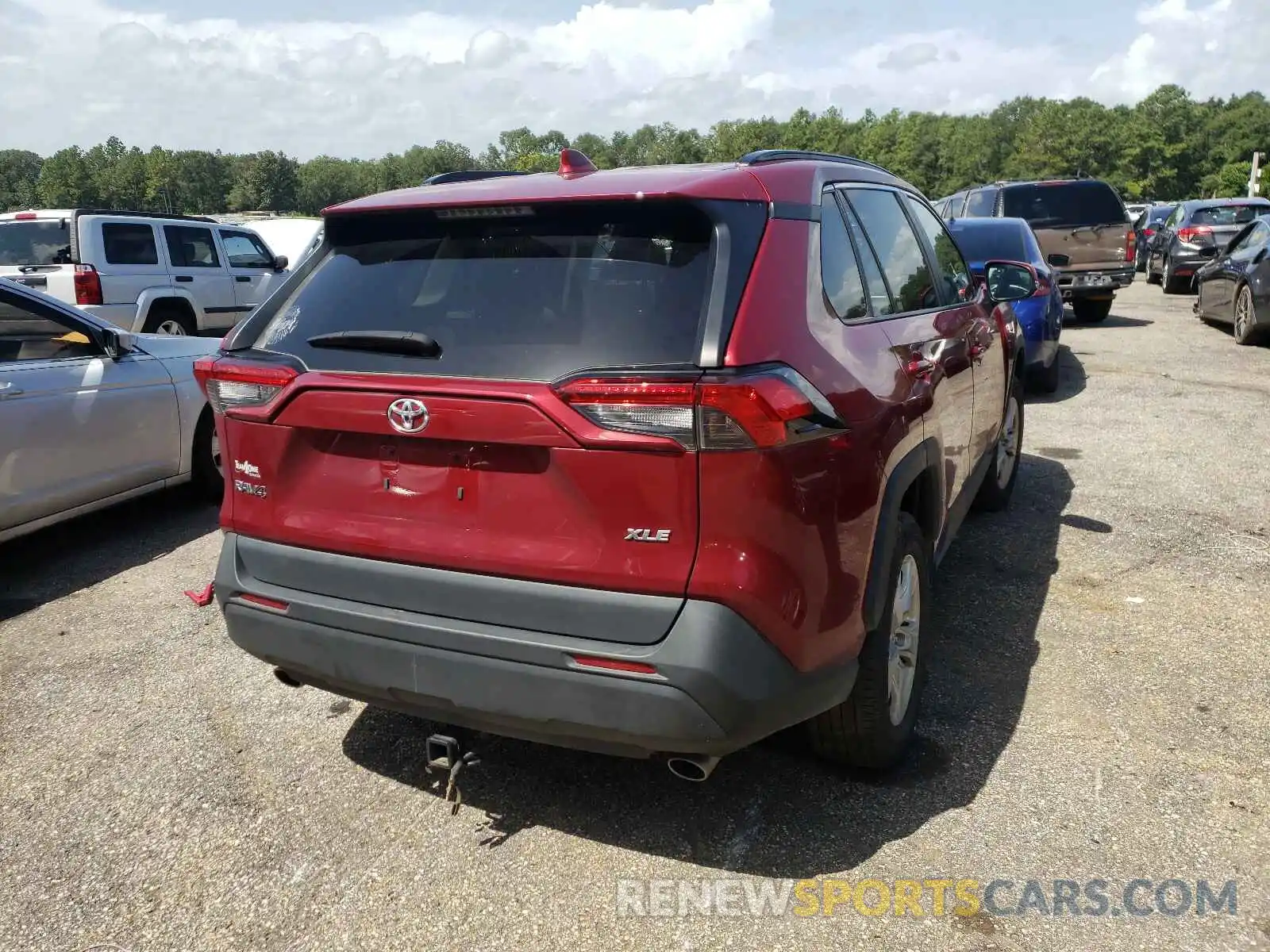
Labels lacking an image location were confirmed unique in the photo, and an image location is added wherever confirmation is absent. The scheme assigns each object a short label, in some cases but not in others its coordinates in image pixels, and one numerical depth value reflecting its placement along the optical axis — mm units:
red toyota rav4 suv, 2291
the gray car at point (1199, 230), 18141
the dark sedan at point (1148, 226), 23122
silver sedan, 4934
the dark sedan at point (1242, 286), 11406
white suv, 11109
